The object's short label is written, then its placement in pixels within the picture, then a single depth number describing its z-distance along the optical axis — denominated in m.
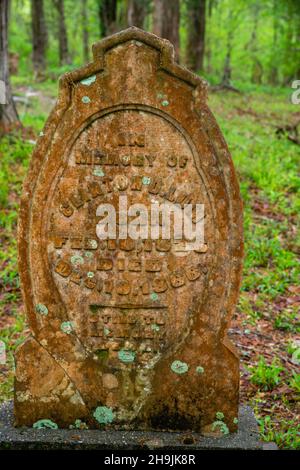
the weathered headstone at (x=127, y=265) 2.81
